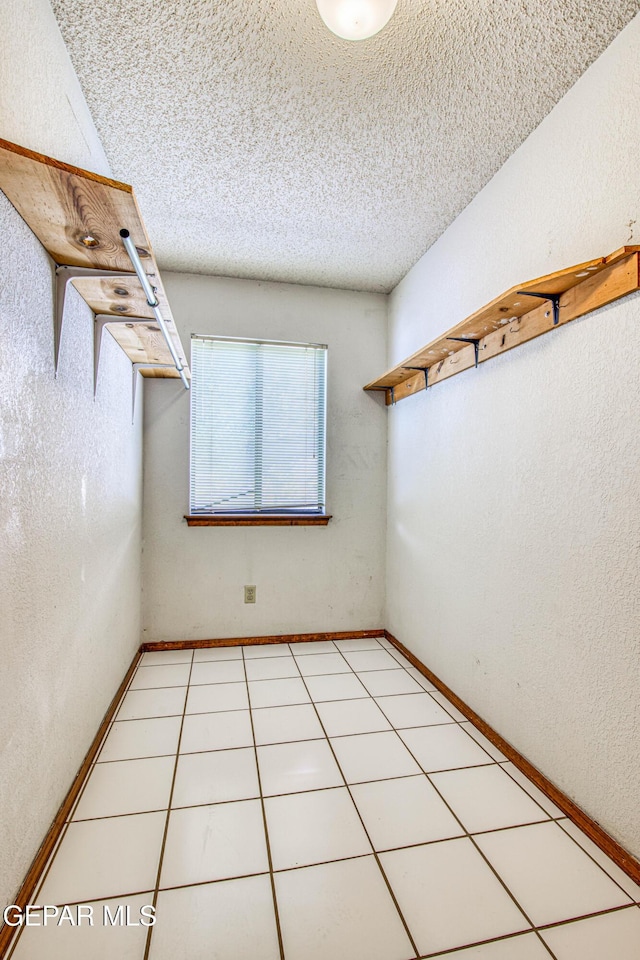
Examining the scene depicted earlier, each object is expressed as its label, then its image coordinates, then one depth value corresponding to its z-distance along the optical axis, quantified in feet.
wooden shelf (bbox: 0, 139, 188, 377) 3.29
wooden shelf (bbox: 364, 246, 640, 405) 4.51
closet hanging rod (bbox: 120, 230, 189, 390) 4.13
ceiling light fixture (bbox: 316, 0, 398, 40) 3.80
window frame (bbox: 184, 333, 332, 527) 10.05
